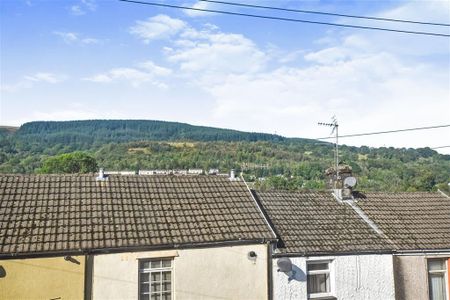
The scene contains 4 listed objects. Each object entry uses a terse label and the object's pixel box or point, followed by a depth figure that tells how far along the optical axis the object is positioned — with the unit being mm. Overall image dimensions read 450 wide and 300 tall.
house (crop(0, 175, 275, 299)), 10750
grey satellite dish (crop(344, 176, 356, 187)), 16219
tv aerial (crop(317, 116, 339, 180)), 17719
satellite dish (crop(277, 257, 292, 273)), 12523
